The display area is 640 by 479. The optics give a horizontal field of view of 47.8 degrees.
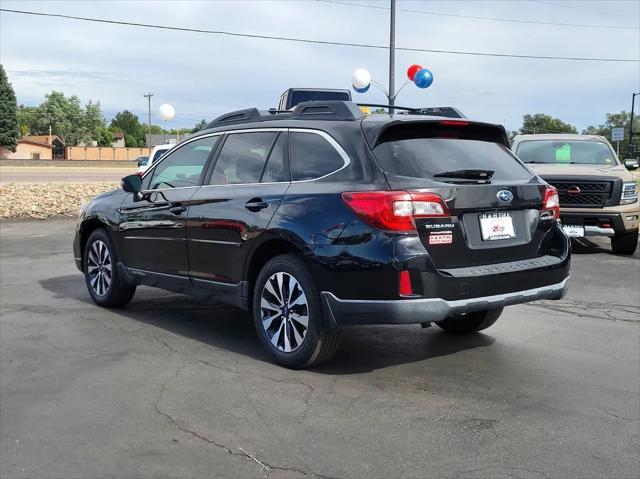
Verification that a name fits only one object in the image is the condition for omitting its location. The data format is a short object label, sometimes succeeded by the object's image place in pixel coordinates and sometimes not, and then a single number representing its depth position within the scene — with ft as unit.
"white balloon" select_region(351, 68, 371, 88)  69.62
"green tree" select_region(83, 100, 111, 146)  402.72
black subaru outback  14.75
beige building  325.62
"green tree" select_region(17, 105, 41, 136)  428.56
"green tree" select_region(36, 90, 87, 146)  400.06
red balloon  71.86
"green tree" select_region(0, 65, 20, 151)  276.62
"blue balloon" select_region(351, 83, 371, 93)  71.32
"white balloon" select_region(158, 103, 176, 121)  88.01
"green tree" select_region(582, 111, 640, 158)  379.14
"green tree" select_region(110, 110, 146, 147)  546.26
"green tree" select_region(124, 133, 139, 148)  502.79
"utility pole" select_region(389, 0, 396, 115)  69.56
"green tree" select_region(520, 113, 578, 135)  341.62
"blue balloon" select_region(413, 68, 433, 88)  69.62
